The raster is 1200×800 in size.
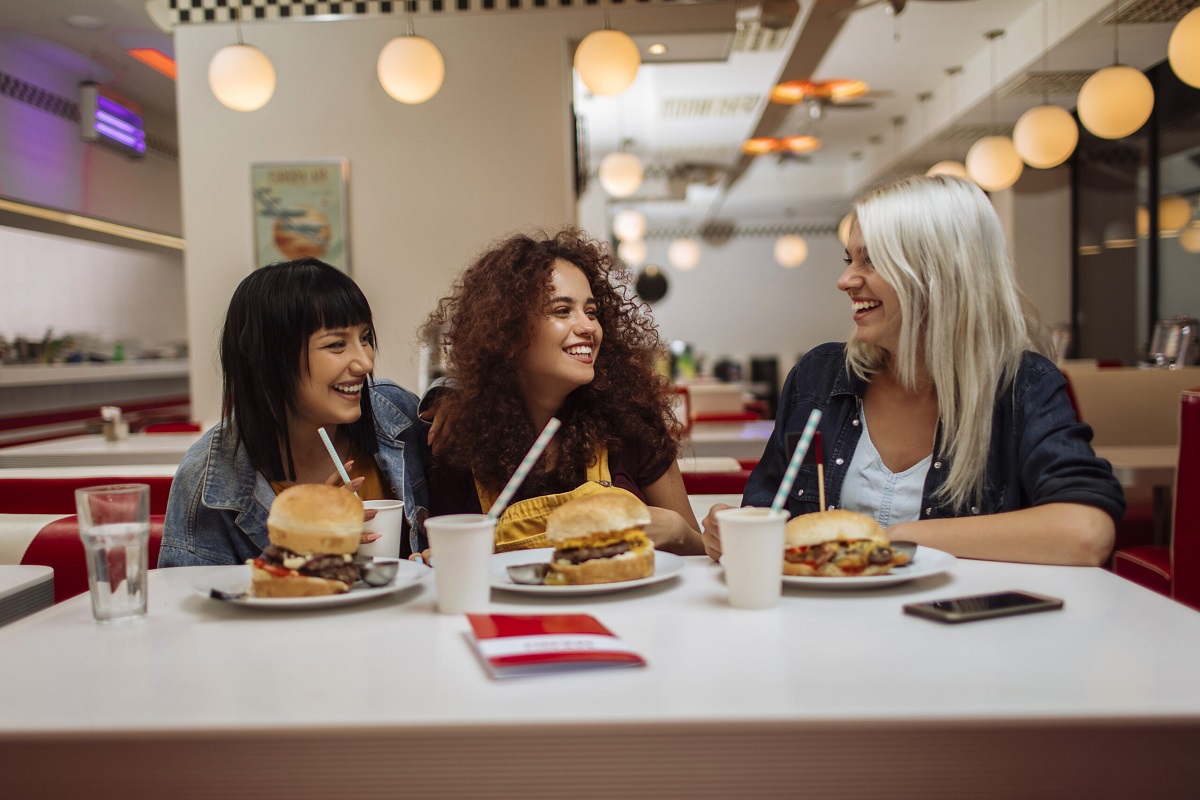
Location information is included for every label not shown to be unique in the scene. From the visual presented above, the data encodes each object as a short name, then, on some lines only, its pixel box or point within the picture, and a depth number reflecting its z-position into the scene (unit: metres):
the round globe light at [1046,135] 5.78
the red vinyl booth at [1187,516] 2.52
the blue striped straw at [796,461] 1.25
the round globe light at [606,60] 4.36
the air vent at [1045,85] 7.78
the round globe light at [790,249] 14.39
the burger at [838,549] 1.33
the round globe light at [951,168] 8.03
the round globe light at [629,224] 11.90
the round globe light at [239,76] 4.35
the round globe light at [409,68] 4.34
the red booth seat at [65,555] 2.02
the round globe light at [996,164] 6.62
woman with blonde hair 1.79
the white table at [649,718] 0.85
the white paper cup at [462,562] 1.20
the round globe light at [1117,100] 4.95
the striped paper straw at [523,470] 1.25
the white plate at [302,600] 1.23
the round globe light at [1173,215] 7.50
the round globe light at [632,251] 14.43
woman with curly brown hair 2.02
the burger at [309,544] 1.27
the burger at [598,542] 1.32
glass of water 1.21
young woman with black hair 1.73
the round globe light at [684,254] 14.88
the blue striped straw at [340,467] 1.50
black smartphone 1.13
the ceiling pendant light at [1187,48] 3.85
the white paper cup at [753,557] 1.20
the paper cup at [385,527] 1.48
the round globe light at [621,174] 8.24
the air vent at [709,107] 9.93
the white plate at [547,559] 1.28
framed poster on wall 5.69
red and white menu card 0.98
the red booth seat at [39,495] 2.89
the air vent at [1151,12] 6.14
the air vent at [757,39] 7.27
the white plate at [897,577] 1.26
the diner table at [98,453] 3.75
